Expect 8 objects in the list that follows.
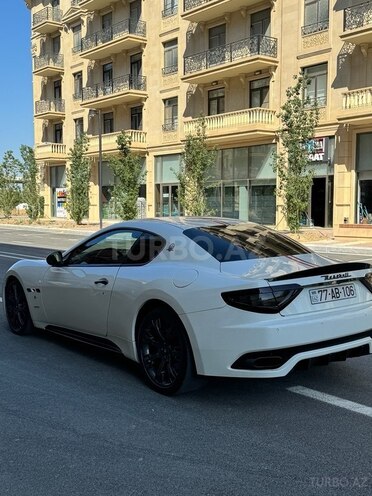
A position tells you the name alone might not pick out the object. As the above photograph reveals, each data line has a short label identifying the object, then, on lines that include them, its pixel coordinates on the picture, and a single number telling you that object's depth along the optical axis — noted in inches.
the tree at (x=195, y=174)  1025.0
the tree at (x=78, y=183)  1392.7
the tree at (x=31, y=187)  1568.7
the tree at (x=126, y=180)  1203.2
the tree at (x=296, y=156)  844.0
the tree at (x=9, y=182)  1763.0
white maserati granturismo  152.0
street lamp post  1565.9
